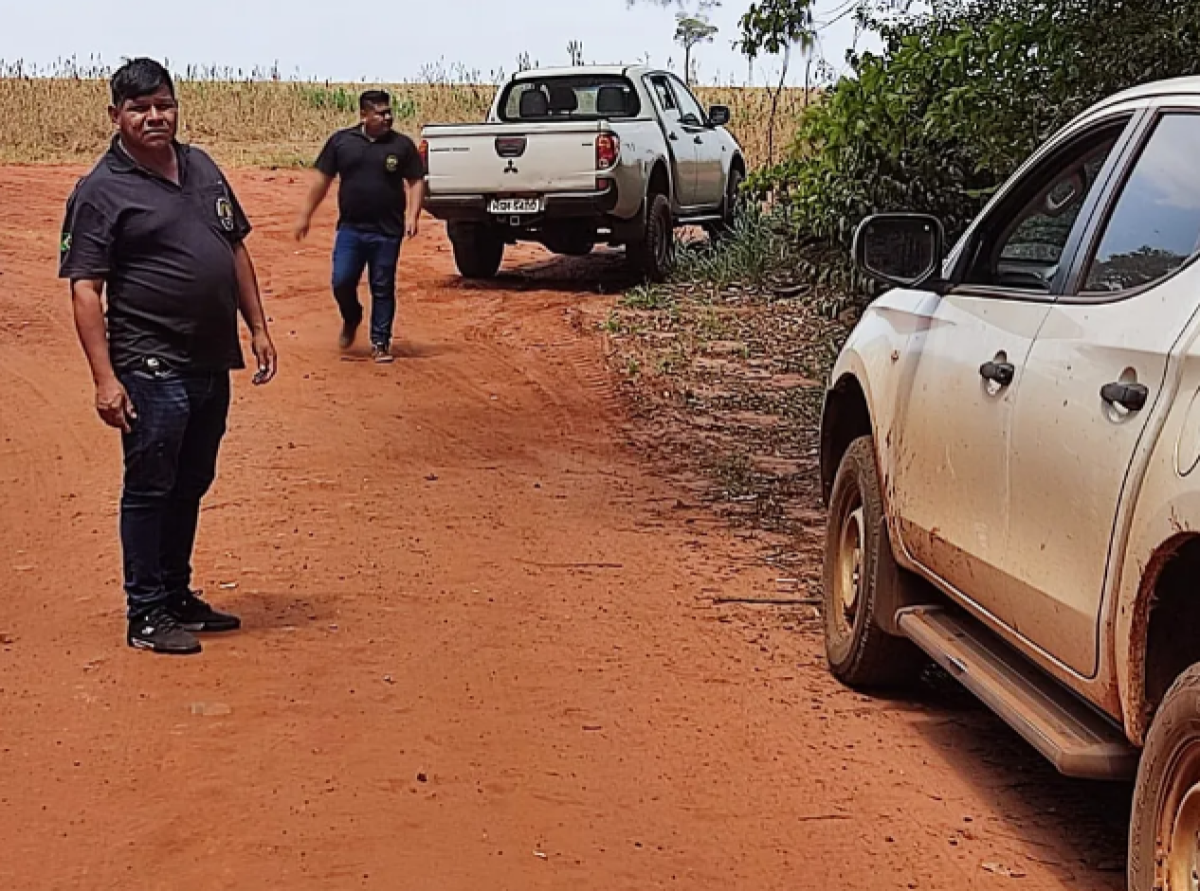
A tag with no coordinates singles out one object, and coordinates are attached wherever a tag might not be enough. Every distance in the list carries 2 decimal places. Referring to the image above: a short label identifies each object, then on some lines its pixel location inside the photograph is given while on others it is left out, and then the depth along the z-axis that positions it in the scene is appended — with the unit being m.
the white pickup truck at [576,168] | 15.34
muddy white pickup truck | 3.58
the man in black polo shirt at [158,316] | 5.80
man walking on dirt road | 12.21
